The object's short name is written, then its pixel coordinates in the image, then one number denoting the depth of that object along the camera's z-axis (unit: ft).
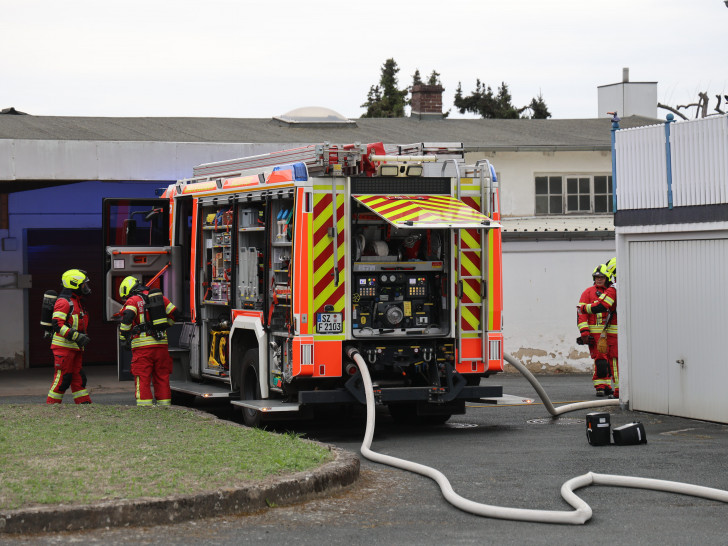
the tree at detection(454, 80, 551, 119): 192.97
